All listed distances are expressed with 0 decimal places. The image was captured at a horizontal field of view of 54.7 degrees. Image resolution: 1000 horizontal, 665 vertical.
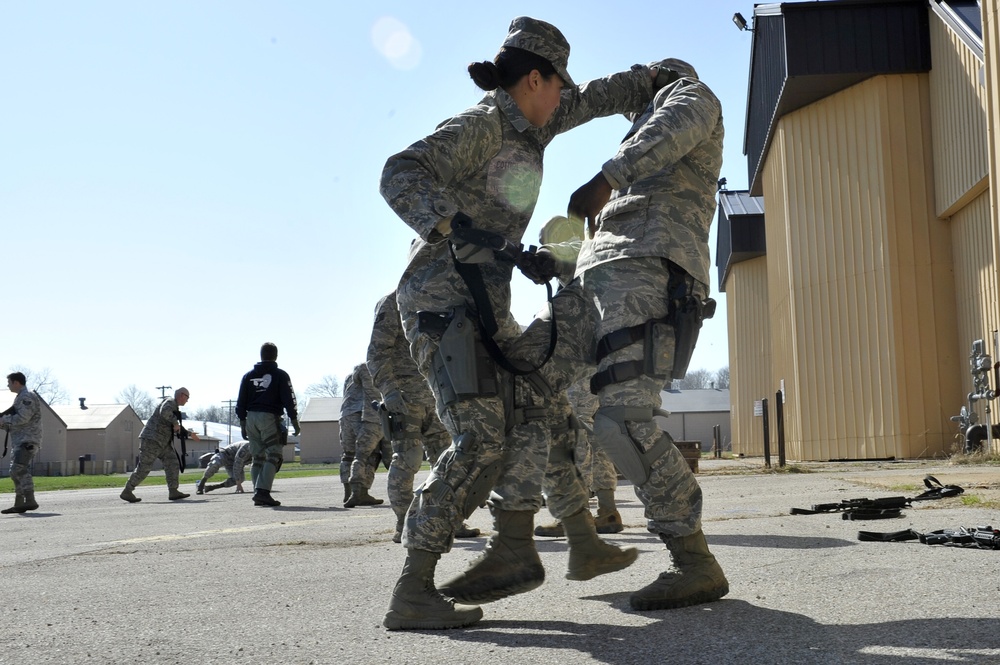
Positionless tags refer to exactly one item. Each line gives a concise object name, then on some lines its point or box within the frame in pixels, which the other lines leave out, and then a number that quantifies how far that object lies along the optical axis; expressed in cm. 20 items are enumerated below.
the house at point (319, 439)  8181
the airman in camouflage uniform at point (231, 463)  1602
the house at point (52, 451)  6884
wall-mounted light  2400
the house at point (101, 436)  7431
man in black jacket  1134
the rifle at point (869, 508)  522
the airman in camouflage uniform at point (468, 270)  292
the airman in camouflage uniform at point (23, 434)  1230
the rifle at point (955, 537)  366
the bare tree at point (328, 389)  12619
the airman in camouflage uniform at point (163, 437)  1455
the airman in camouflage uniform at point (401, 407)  575
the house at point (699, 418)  7112
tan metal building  1766
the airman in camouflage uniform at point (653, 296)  297
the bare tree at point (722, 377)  10519
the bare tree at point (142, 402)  12688
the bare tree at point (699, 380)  12042
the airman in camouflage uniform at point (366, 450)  990
